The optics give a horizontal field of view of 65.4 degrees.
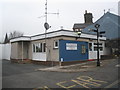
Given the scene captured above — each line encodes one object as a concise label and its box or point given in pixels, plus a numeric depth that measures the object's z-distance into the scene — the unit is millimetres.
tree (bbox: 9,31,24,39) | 39344
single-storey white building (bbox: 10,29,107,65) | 10298
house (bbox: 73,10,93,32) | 31536
